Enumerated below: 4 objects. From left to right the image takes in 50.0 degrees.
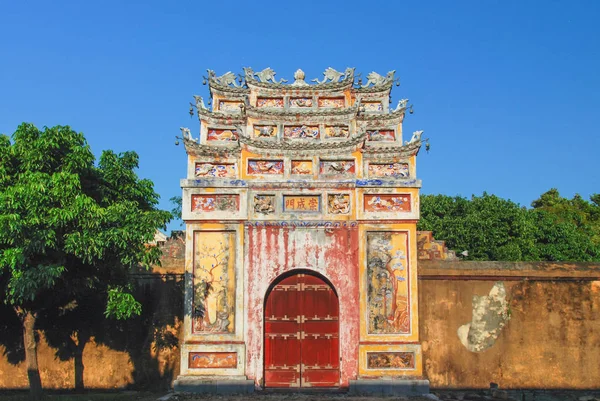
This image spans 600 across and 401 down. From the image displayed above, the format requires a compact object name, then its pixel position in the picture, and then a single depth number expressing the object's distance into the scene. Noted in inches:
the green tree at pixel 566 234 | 1200.2
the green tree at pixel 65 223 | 469.7
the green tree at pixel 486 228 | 1204.5
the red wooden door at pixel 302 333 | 580.1
